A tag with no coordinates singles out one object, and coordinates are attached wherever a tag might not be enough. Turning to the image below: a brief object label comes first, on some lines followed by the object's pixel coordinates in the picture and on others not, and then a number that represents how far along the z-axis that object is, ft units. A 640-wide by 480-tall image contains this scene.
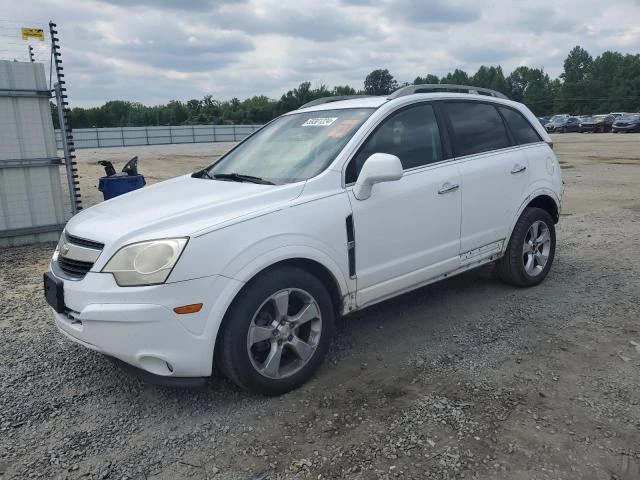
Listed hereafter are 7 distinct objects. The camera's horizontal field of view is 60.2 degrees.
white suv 9.77
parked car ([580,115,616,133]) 137.28
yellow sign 24.90
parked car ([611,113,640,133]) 124.06
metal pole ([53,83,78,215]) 25.42
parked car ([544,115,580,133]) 150.02
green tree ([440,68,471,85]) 327.33
